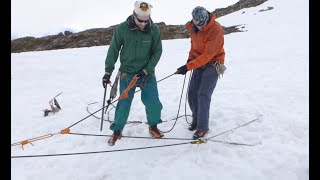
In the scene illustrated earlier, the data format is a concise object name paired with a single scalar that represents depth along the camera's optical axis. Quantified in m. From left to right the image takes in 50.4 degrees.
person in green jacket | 6.02
